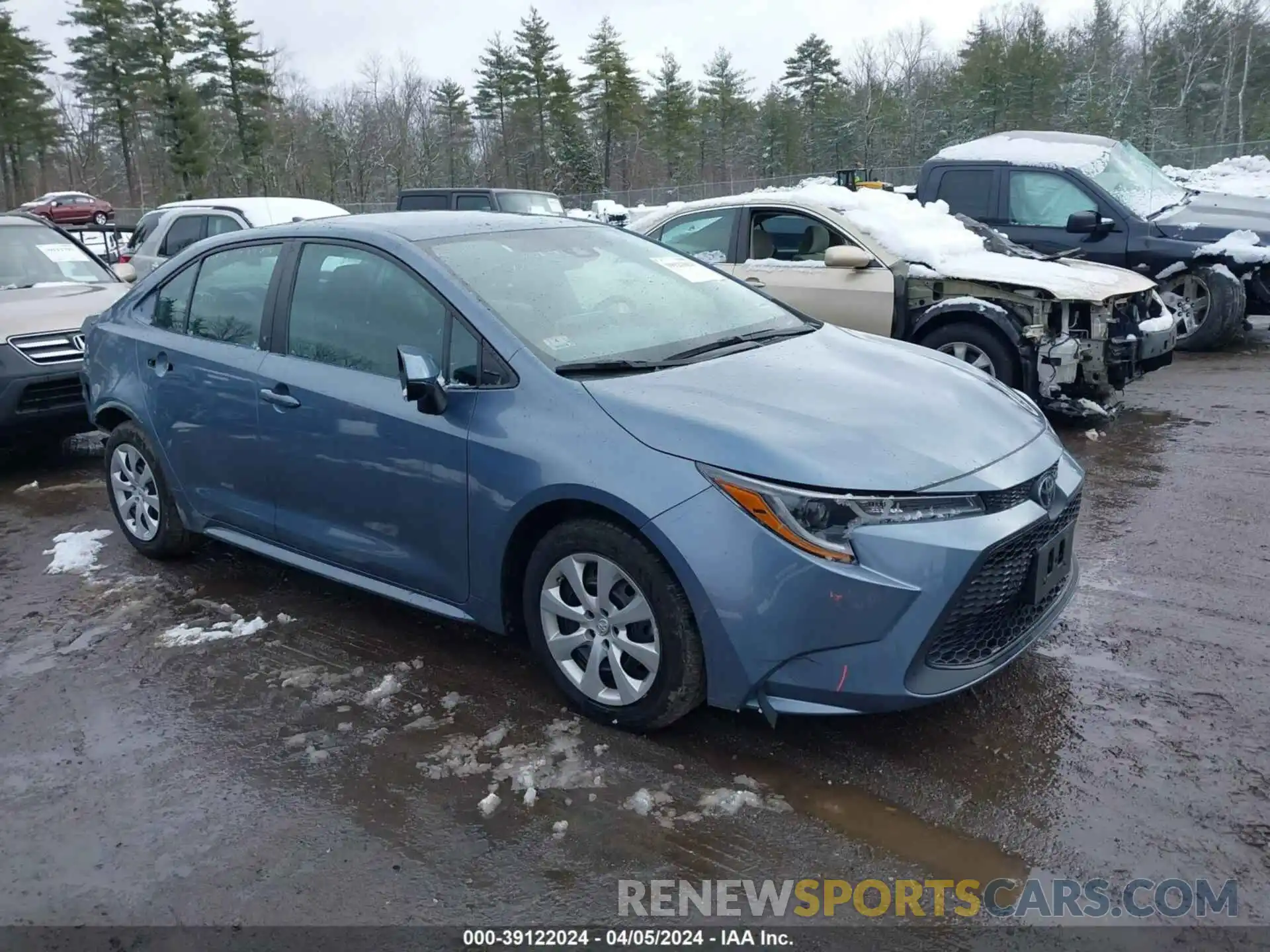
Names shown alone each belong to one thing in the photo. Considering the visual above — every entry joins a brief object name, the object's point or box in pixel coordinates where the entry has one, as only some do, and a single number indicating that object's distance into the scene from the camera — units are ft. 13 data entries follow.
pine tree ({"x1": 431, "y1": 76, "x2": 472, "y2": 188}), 198.29
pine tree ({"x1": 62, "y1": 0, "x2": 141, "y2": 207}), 152.05
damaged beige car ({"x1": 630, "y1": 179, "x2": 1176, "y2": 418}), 22.89
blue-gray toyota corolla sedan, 9.68
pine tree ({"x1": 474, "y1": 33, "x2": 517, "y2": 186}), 184.44
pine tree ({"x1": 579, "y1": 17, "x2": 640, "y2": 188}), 175.83
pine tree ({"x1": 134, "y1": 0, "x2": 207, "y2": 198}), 147.95
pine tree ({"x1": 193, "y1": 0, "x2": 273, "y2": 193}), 155.63
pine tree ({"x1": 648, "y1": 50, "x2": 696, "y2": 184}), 182.80
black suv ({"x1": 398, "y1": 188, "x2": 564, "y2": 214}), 59.16
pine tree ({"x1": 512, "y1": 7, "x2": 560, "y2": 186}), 179.93
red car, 132.46
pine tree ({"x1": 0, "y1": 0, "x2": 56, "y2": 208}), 153.28
